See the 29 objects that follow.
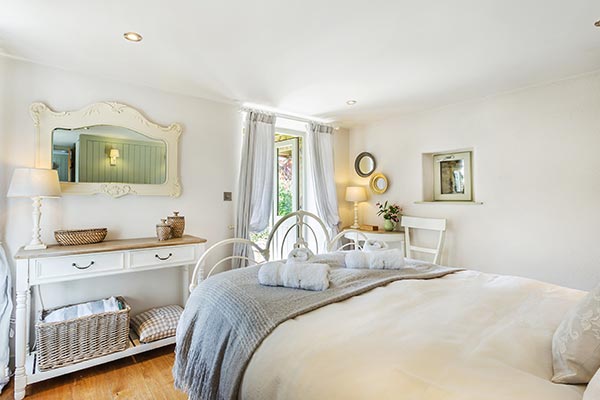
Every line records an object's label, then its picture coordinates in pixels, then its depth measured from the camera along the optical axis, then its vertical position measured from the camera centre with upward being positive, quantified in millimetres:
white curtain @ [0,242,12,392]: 2156 -768
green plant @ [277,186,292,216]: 4121 -4
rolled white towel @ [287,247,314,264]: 1942 -337
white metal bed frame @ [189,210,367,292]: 2280 -398
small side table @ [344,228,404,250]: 3736 -419
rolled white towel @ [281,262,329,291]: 1571 -379
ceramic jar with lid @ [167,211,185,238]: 2793 -199
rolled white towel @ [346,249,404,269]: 1999 -373
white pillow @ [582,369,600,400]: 675 -414
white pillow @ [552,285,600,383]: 828 -404
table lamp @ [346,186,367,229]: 4172 +99
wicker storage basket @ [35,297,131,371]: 2072 -942
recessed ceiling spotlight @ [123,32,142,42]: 1992 +1062
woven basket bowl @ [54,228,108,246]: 2344 -260
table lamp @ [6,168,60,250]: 2092 +102
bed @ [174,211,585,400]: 845 -467
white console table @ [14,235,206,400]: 2006 -456
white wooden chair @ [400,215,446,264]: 3373 -305
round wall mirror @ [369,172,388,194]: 4094 +239
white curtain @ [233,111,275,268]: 3342 +266
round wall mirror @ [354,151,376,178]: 4238 +512
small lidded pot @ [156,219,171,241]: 2664 -247
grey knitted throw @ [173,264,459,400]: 1231 -508
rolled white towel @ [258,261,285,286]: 1644 -384
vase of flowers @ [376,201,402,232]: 3898 -181
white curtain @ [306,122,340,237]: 4031 +388
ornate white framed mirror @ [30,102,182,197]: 2463 +445
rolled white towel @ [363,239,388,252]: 2219 -317
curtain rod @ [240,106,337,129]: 3418 +1045
